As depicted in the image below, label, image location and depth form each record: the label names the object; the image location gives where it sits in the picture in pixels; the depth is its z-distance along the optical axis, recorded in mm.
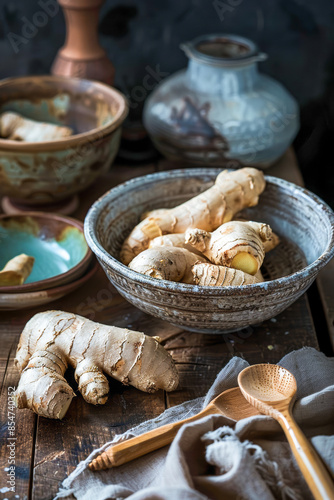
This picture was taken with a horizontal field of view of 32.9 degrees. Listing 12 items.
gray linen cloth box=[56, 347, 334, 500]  562
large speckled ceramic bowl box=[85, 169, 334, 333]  710
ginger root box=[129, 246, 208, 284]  753
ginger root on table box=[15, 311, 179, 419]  686
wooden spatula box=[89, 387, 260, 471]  626
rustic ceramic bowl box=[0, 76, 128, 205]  1009
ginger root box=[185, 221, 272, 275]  768
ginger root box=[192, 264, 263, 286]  740
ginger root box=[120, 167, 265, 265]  883
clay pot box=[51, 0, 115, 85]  1239
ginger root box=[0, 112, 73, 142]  1121
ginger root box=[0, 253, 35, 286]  876
